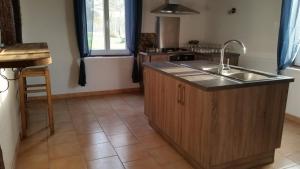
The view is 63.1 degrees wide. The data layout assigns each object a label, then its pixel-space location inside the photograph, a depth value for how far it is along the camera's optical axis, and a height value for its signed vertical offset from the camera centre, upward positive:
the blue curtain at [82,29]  4.19 +0.15
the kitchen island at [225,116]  2.05 -0.67
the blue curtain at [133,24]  4.56 +0.27
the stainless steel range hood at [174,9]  4.32 +0.53
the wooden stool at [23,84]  2.80 -0.52
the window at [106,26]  4.46 +0.22
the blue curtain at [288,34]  3.35 +0.09
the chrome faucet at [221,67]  2.58 -0.28
